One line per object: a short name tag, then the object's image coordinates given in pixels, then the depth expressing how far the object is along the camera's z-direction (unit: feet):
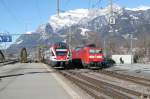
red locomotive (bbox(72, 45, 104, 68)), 180.45
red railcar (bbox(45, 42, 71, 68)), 182.80
